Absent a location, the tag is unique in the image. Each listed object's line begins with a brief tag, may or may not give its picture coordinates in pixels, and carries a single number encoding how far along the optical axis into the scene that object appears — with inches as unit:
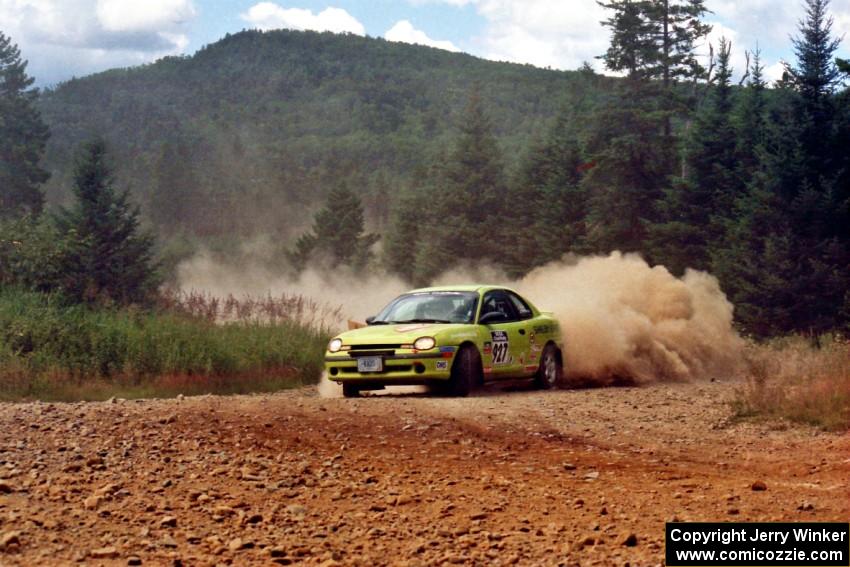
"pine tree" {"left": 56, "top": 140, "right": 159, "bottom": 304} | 1444.4
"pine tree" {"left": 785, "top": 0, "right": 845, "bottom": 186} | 1327.5
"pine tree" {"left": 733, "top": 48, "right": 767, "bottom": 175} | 1697.8
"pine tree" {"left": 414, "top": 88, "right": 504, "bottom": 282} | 2503.7
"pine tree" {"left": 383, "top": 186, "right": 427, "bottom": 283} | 3011.8
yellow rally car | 591.5
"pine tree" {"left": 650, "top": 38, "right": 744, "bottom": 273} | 1706.4
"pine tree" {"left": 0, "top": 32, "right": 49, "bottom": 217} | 2770.7
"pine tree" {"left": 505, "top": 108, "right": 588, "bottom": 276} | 2153.1
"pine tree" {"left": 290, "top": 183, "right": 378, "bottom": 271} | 3154.5
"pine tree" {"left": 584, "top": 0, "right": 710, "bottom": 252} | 2041.1
